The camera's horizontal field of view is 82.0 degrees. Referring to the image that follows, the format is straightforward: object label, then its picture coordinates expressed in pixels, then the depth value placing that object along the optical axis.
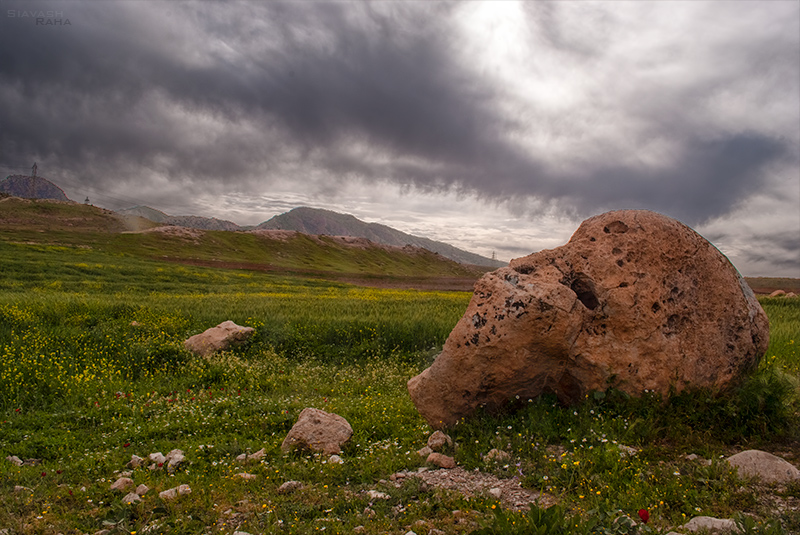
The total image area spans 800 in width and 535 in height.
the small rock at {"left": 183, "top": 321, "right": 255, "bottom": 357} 15.88
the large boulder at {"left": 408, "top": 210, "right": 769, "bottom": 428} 7.82
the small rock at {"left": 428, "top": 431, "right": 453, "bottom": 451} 7.61
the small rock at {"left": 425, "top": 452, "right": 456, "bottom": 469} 6.91
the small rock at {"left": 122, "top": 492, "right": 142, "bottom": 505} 6.25
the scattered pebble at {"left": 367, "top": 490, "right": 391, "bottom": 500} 5.94
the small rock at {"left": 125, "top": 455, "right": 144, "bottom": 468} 7.78
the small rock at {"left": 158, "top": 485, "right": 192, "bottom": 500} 6.20
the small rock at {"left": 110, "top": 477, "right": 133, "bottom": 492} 6.76
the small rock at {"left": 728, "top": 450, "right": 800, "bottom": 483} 5.69
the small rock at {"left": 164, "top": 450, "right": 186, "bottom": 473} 7.53
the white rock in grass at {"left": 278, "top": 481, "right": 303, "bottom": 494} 6.39
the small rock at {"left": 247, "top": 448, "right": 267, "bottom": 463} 7.74
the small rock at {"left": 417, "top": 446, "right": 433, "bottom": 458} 7.44
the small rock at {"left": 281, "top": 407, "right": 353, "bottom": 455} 7.91
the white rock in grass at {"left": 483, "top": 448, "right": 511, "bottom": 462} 6.77
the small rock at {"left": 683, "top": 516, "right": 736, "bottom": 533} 4.57
